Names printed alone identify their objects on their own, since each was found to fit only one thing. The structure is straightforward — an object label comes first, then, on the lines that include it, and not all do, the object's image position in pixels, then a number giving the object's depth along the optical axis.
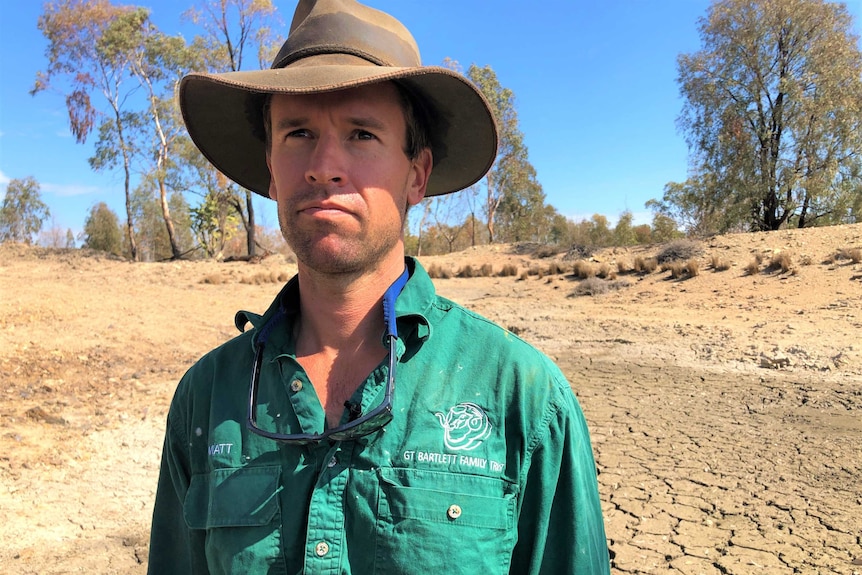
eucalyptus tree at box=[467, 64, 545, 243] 29.80
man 1.20
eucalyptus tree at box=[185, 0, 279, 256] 24.83
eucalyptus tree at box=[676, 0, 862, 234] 18.44
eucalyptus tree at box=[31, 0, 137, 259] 24.55
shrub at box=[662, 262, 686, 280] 14.38
